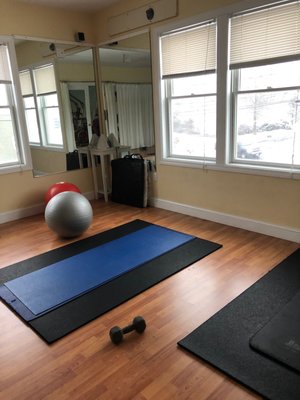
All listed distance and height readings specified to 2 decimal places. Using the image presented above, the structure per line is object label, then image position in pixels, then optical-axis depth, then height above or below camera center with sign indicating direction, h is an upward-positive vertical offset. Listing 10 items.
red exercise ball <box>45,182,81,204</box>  4.12 -0.91
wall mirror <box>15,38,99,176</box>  4.18 +0.22
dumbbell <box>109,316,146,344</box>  1.92 -1.28
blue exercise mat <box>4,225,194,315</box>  2.42 -1.30
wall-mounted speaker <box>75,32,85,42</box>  4.50 +1.08
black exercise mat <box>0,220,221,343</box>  2.13 -1.31
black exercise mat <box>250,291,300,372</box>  1.73 -1.31
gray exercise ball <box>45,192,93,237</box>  3.36 -1.01
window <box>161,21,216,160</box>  3.49 +0.23
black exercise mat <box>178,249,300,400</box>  1.60 -1.33
